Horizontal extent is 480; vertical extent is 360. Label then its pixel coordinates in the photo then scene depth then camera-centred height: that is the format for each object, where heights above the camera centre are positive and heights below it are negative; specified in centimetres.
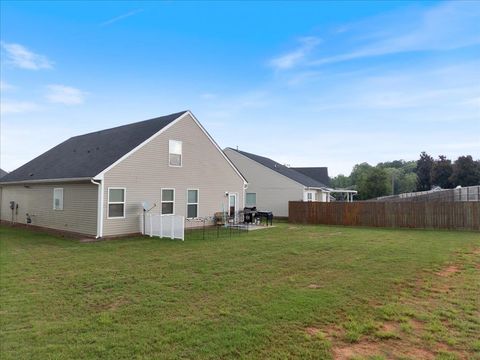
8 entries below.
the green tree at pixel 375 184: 4806 +182
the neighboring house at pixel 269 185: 2584 +86
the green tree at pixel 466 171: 4447 +356
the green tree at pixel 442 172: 5128 +394
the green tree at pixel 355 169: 8870 +785
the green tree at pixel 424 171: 5725 +462
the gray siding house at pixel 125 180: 1345 +69
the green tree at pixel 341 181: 8892 +425
